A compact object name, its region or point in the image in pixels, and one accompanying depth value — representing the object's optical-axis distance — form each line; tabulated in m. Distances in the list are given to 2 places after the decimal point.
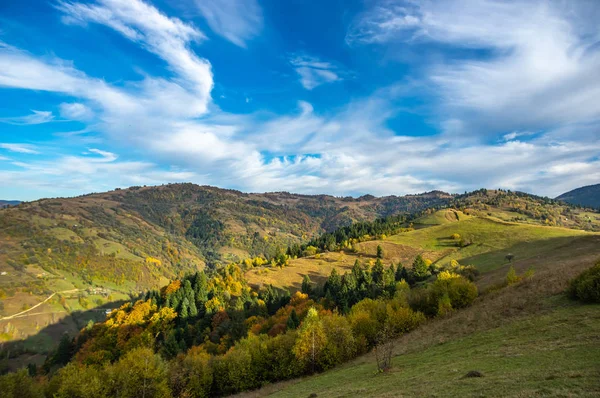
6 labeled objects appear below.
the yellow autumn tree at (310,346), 59.09
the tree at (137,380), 54.38
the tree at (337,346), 58.44
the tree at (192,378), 61.59
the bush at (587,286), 39.38
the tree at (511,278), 67.47
